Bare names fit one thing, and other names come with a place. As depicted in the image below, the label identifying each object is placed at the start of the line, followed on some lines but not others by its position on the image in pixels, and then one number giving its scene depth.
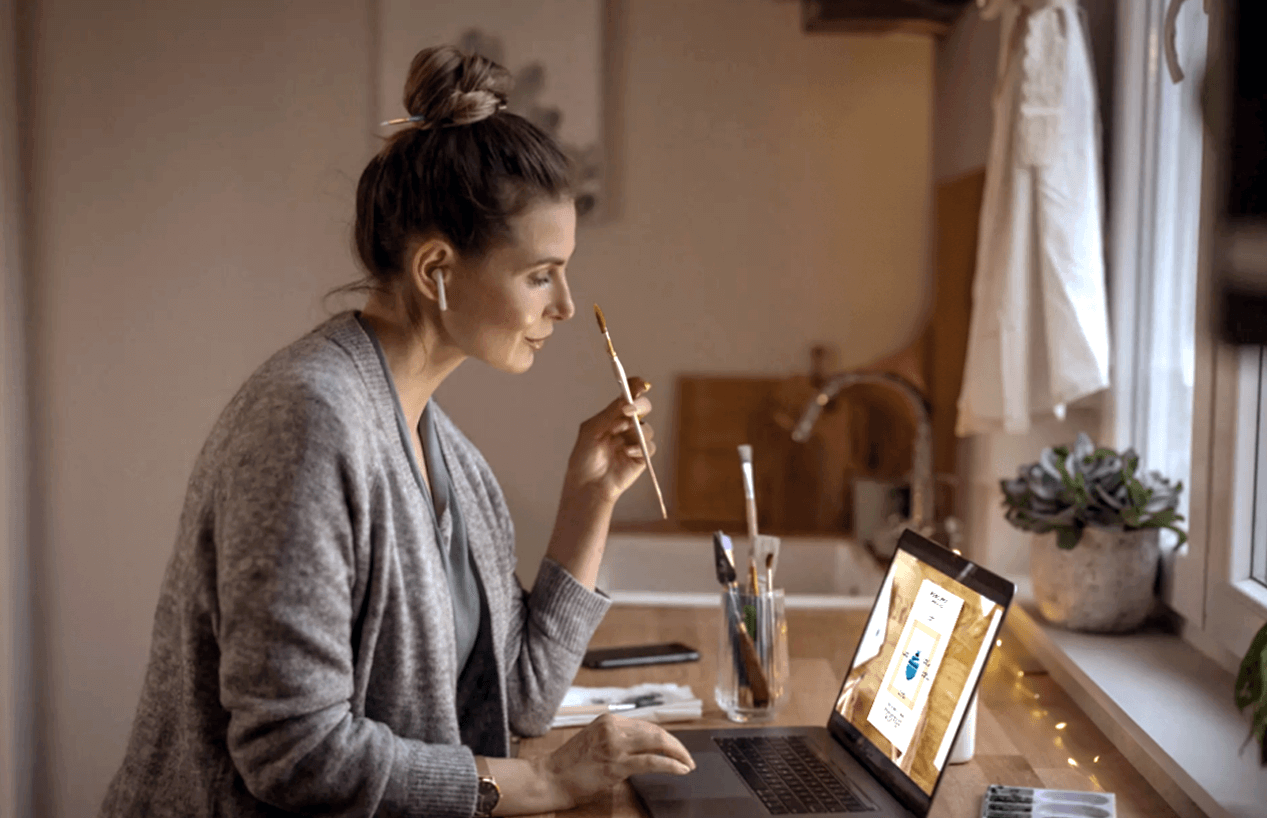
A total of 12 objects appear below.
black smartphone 1.50
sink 2.31
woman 0.92
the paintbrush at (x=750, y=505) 1.33
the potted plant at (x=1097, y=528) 1.39
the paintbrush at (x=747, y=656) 1.27
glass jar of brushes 1.27
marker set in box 0.97
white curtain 1.60
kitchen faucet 2.11
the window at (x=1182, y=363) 1.27
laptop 0.98
